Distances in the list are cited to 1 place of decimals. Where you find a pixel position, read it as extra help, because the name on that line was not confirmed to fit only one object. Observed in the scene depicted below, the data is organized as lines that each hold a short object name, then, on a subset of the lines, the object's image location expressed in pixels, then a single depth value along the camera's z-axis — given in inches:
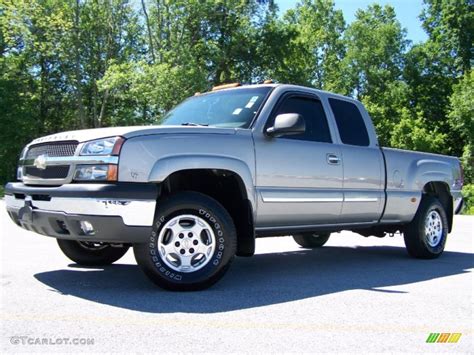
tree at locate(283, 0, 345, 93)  2112.5
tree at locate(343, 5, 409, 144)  2007.9
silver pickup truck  189.9
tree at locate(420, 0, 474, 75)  1876.2
